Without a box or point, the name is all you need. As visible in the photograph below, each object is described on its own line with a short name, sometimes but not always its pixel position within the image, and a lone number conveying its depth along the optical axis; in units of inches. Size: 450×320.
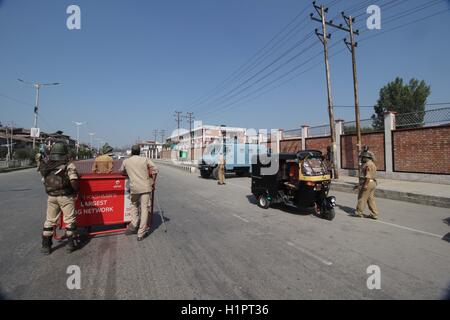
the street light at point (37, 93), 1261.1
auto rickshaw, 266.4
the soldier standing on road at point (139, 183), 197.8
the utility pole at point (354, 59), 553.9
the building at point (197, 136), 1104.8
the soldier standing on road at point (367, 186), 266.5
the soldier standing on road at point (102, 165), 272.4
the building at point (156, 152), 3526.1
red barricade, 196.9
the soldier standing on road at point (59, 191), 167.0
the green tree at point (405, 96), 1543.3
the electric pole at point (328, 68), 580.1
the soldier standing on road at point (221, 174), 570.6
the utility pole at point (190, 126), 2056.3
